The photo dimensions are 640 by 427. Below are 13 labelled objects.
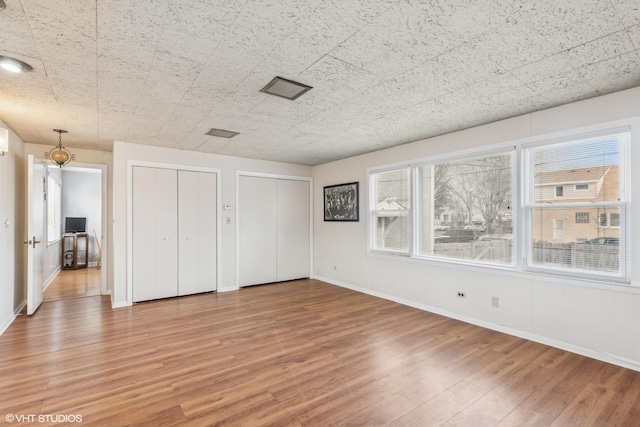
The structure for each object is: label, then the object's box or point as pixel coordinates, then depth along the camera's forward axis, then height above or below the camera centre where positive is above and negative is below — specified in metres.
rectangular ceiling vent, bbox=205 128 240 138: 4.12 +1.12
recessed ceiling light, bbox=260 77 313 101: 2.61 +1.13
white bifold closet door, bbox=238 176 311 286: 5.86 -0.32
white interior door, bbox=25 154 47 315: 4.02 -0.24
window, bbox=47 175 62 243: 6.70 +0.10
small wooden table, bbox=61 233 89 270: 7.68 -0.91
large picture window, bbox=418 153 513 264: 3.64 +0.05
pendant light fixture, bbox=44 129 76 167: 4.07 +0.82
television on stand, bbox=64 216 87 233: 7.91 -0.24
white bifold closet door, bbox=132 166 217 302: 4.79 -0.30
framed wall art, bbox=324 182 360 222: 5.63 +0.22
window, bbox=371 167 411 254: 4.82 +0.06
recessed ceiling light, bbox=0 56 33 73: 2.19 +1.11
